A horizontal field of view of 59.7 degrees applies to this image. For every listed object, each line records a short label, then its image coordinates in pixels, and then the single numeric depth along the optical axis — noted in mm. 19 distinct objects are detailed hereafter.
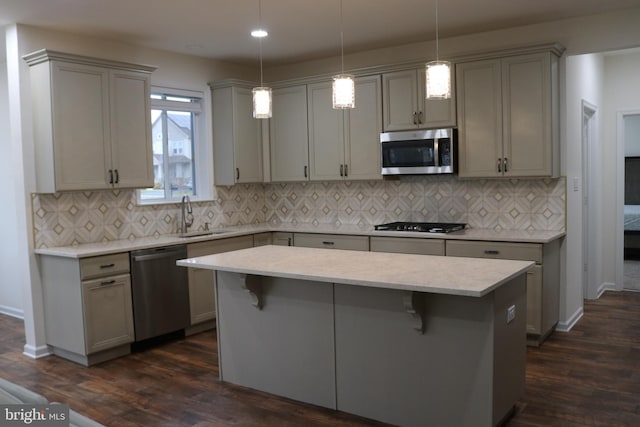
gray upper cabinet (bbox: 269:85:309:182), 5848
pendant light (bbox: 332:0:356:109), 3088
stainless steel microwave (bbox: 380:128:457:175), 4871
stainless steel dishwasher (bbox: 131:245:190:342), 4500
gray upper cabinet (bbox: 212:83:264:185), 5777
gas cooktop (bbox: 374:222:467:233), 4859
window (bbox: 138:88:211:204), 5512
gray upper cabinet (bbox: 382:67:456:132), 4930
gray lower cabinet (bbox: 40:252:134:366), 4184
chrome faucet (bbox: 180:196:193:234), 5465
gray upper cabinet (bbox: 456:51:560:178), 4496
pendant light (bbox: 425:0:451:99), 2809
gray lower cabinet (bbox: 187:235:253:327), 4941
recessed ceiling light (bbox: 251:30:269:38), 4797
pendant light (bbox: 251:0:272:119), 3225
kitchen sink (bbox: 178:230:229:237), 5398
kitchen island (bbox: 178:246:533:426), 2771
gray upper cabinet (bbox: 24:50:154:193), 4270
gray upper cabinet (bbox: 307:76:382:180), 5359
